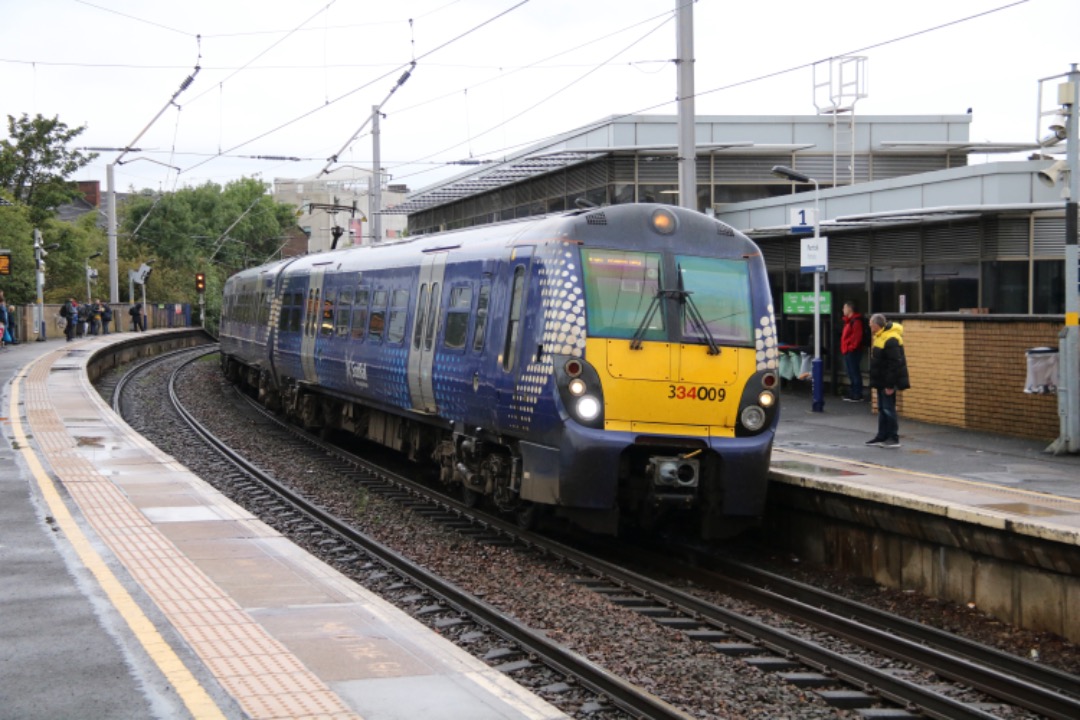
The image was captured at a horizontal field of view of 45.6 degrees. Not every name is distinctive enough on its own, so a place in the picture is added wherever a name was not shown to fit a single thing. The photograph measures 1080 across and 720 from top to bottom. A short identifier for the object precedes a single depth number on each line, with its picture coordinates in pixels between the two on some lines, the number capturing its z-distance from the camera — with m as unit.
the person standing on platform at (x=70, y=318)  43.25
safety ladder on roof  27.28
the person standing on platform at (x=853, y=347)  20.11
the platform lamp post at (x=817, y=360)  19.27
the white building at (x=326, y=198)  121.12
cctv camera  14.38
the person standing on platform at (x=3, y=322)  38.47
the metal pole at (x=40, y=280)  42.31
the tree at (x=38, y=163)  60.78
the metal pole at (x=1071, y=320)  14.13
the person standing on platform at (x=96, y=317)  49.25
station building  17.17
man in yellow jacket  14.91
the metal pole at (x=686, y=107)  16.18
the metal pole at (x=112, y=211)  46.56
